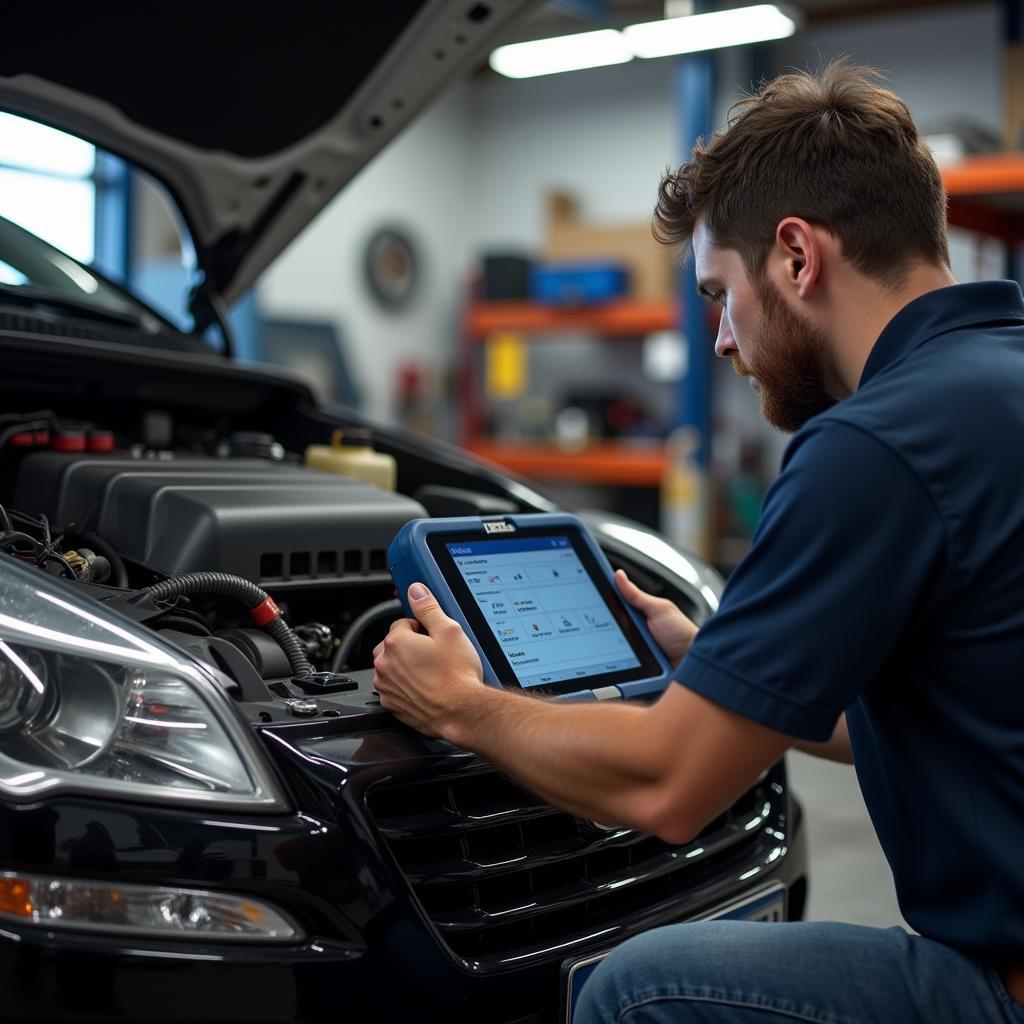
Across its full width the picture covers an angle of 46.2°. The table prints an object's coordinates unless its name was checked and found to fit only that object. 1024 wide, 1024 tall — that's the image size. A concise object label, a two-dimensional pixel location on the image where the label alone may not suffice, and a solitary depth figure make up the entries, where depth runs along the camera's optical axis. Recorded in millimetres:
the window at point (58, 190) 5746
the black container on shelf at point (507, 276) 8117
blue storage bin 7512
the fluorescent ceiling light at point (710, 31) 5527
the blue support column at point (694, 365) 6375
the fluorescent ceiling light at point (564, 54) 5863
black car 1041
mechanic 1003
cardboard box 7395
